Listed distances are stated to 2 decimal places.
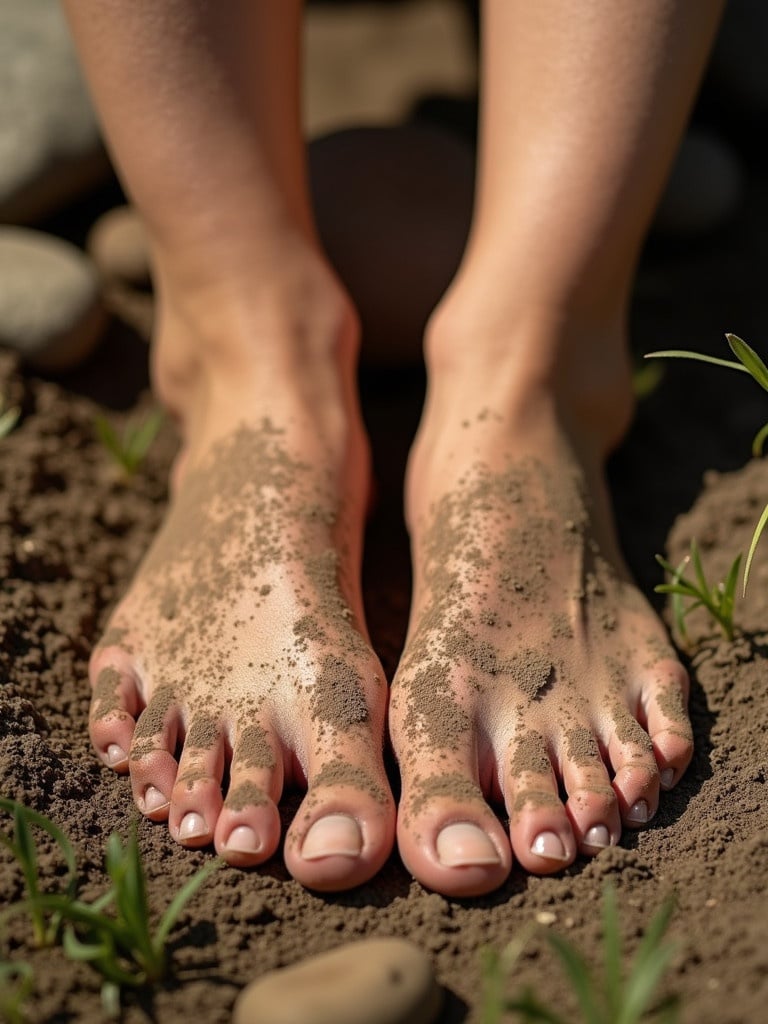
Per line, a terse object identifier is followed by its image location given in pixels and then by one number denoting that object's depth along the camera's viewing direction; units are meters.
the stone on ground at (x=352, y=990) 0.32
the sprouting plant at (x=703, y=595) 0.42
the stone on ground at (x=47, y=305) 0.54
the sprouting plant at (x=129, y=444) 0.52
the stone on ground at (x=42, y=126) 0.61
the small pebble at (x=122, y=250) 0.62
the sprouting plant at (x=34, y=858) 0.35
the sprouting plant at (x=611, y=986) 0.30
